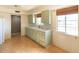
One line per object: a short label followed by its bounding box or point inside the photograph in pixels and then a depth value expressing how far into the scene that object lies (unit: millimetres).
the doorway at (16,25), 3611
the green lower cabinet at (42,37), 1839
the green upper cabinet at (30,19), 3018
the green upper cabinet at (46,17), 1970
